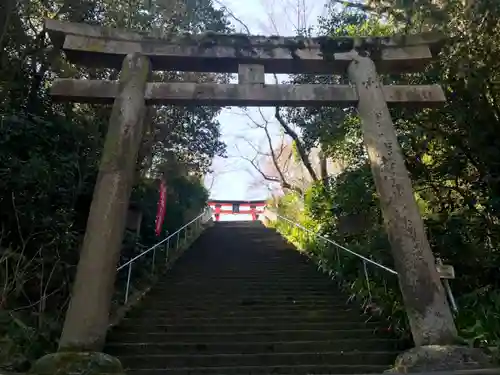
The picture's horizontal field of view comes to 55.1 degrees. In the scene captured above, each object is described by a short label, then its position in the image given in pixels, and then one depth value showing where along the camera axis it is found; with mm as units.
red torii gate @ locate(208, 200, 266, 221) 31406
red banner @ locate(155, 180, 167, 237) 10935
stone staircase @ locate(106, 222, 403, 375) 5402
